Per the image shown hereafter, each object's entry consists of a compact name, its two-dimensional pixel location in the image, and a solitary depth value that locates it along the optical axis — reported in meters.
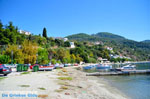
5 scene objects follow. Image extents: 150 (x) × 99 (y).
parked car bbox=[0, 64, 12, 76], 20.55
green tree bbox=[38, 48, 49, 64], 61.17
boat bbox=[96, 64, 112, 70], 73.45
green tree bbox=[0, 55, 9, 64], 43.75
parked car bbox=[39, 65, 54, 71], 37.19
